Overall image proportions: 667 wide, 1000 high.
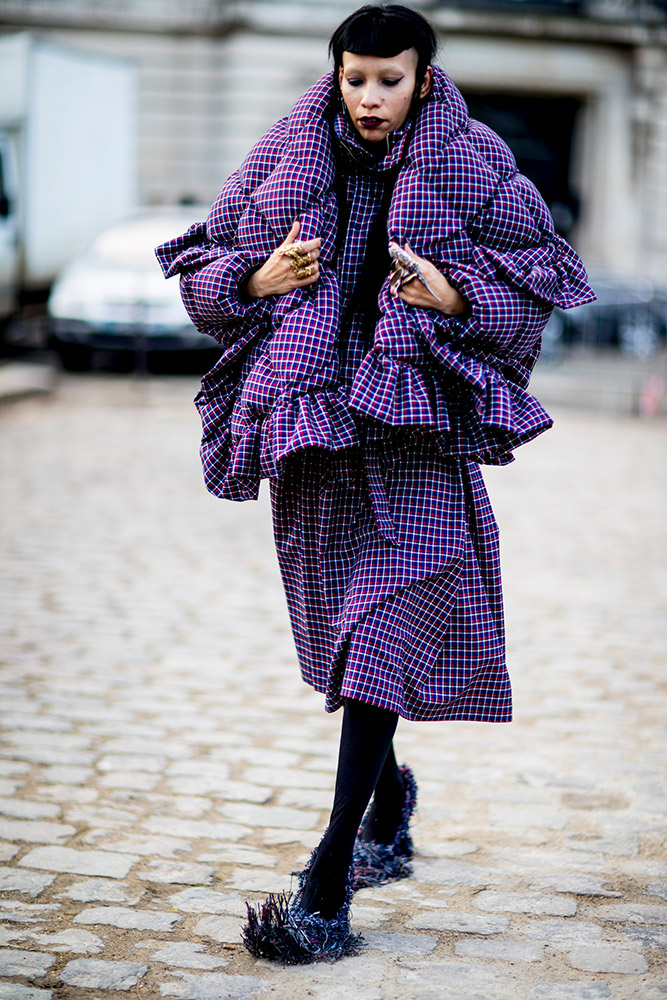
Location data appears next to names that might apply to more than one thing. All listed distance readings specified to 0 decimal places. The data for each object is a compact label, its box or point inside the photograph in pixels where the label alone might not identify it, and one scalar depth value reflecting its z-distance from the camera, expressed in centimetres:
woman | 268
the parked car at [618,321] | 1605
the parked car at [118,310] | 1419
